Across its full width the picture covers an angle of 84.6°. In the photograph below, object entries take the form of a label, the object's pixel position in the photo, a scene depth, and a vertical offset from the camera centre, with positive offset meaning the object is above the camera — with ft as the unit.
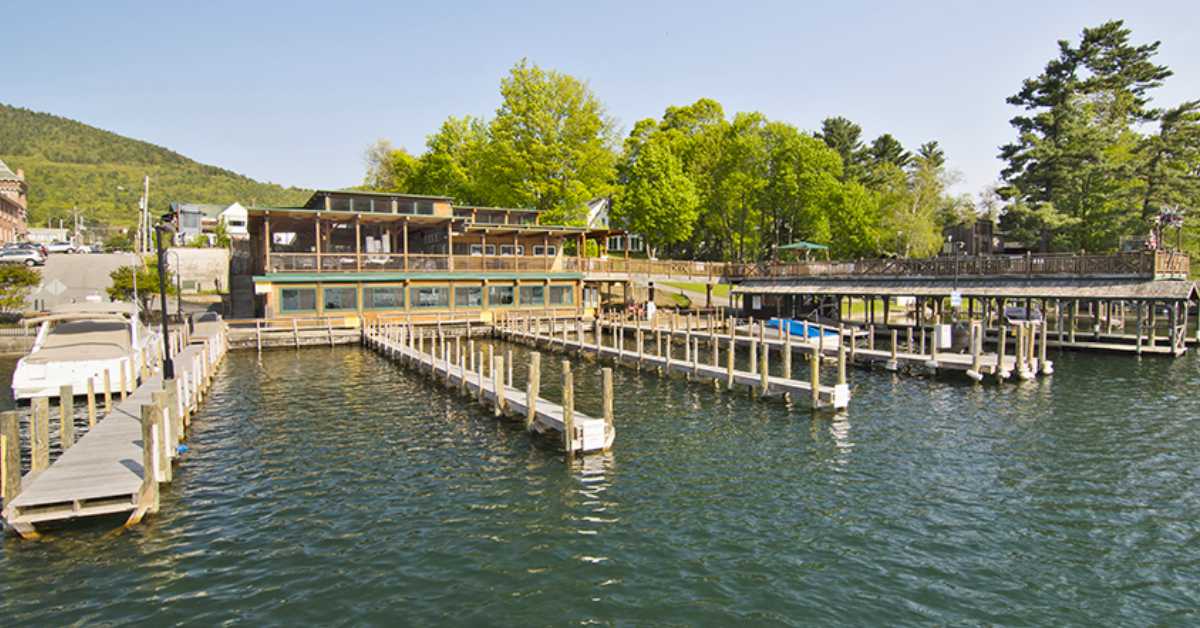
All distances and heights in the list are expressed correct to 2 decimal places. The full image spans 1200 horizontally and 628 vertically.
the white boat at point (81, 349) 74.28 -8.51
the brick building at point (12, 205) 250.16 +29.91
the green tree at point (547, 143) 194.80 +40.19
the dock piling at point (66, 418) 51.97 -11.13
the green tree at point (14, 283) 127.75 -0.81
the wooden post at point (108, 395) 68.66 -12.36
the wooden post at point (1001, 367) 92.89 -12.77
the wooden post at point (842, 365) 75.25 -10.16
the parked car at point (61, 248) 233.35 +11.11
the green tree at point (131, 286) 140.26 -1.56
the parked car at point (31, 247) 198.57 +9.99
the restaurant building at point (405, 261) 134.41 +3.83
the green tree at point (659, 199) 205.67 +24.63
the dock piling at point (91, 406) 61.59 -12.04
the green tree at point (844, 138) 267.39 +56.71
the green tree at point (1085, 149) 166.91 +34.10
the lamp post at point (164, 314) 67.74 -3.90
